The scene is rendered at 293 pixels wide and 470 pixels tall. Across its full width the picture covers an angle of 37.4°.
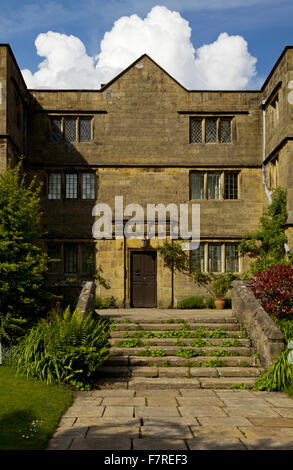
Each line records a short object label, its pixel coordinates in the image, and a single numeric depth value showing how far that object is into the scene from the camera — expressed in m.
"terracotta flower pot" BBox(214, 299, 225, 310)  16.34
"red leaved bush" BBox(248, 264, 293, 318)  10.52
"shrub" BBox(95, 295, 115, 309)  16.48
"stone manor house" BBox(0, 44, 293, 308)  17.23
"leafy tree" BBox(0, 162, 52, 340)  10.79
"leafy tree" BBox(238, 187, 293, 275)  15.28
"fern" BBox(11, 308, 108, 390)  8.17
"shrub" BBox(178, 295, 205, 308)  16.72
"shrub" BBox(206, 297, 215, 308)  16.69
